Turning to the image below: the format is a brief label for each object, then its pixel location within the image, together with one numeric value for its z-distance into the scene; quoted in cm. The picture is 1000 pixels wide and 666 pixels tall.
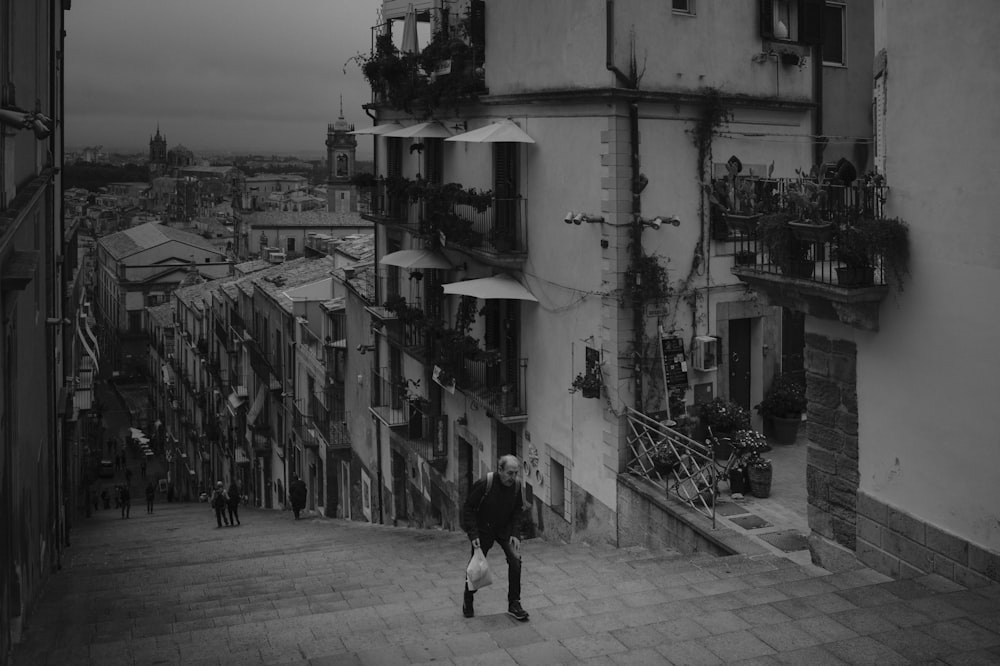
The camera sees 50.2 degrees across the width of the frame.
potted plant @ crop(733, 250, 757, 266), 1228
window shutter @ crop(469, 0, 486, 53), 2070
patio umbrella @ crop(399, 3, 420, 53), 2475
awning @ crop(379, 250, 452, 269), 2284
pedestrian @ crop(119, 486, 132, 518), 4588
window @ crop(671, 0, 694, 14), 1723
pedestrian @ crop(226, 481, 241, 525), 3294
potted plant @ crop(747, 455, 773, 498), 1555
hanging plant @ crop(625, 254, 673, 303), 1664
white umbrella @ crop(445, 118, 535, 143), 1830
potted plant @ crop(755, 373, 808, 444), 1869
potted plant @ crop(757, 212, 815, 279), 1120
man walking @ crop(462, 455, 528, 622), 995
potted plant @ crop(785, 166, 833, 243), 1067
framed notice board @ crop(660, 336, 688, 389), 1709
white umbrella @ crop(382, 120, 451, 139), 2212
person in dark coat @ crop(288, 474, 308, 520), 3256
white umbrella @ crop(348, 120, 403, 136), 2495
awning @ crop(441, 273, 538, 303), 1892
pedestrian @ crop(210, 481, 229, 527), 3278
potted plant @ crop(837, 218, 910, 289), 1003
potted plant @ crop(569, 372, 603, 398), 1683
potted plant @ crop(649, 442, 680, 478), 1584
